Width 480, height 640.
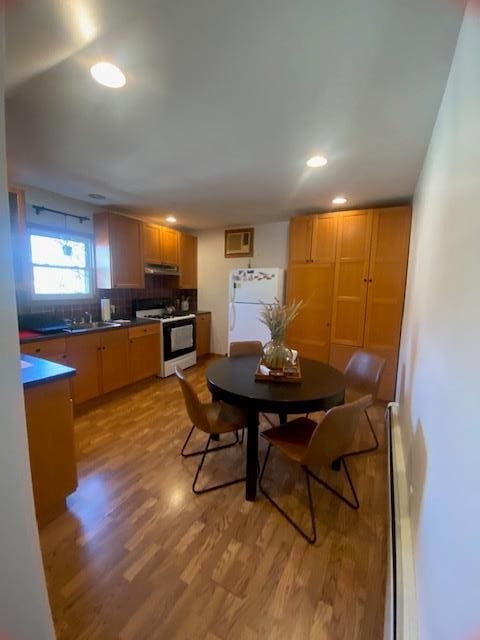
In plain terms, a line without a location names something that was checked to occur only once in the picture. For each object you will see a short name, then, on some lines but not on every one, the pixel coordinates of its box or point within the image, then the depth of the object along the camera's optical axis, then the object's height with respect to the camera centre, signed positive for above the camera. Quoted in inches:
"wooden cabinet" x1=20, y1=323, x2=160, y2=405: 104.1 -31.4
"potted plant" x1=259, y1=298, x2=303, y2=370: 76.8 -14.0
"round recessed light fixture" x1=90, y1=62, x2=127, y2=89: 48.7 +40.4
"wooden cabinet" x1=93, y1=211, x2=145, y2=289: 134.3 +19.5
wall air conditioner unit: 177.5 +32.1
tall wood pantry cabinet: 121.1 +5.1
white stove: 153.6 -28.8
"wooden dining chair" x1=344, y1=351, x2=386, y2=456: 88.7 -29.0
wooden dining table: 61.8 -24.9
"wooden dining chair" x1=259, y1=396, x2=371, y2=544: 55.9 -36.9
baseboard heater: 35.5 -43.5
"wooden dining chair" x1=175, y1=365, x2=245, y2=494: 67.7 -36.4
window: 118.4 +10.2
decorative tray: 72.9 -23.3
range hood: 159.5 +12.0
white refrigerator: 150.6 -4.0
